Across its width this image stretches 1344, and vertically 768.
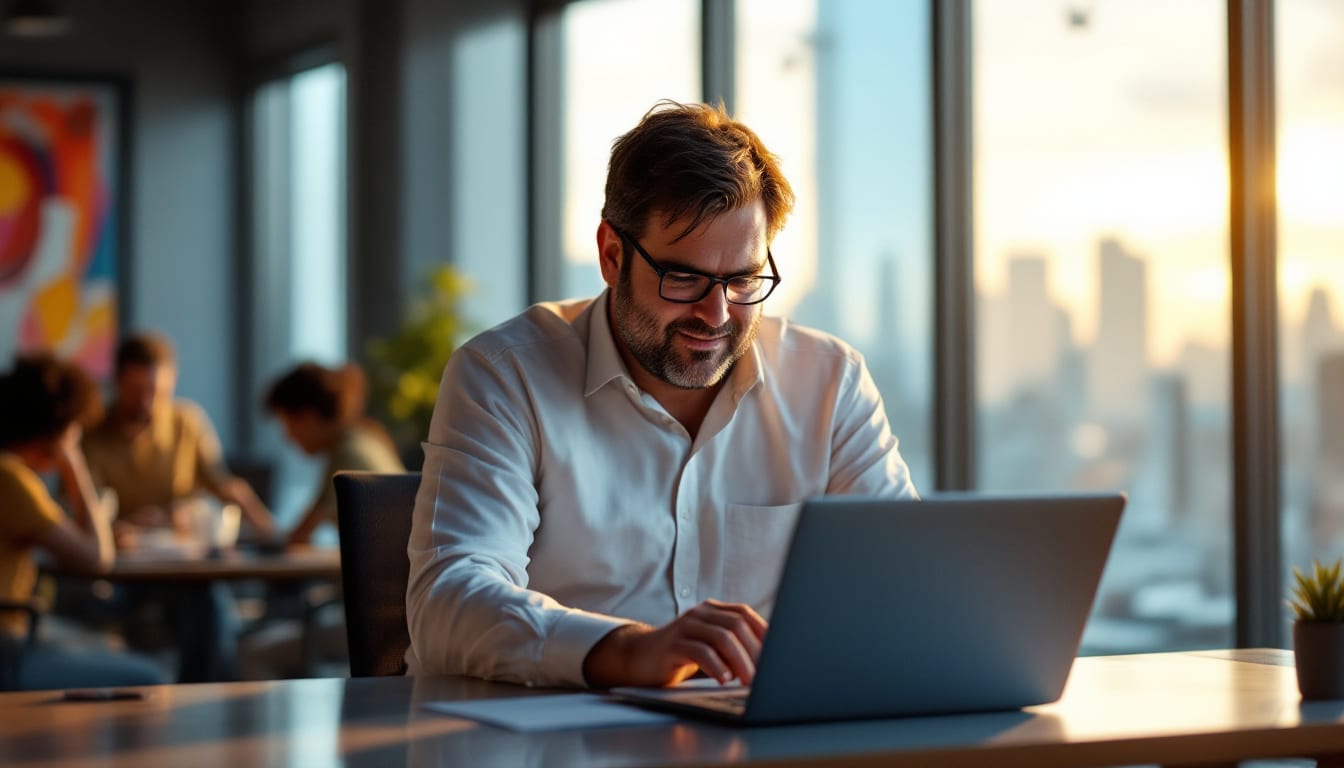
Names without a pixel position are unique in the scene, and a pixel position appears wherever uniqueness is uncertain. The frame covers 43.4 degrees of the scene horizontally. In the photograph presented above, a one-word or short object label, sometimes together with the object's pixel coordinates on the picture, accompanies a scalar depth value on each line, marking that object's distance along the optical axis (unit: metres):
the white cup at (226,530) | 4.93
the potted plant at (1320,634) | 1.63
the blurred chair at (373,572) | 2.11
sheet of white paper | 1.43
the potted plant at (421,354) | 6.81
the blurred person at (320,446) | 4.94
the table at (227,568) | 4.34
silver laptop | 1.39
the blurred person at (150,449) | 5.75
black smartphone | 1.63
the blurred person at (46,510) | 4.04
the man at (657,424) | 2.04
